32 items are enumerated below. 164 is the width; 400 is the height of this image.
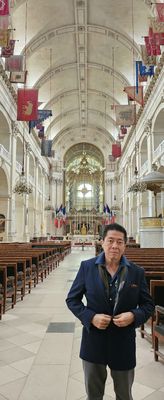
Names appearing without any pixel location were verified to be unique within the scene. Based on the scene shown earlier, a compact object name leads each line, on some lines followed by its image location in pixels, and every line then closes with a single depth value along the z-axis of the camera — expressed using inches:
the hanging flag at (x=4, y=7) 400.5
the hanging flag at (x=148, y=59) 593.4
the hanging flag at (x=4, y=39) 449.4
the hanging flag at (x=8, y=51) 549.6
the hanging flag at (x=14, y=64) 594.2
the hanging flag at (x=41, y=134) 1076.2
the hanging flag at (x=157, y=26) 425.0
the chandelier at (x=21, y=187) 658.2
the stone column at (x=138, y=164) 976.3
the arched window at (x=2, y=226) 762.2
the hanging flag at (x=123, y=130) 1082.9
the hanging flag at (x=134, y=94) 660.3
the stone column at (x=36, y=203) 1171.9
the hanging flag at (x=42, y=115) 831.1
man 71.7
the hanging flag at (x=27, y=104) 645.1
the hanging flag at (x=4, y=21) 420.8
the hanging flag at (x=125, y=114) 751.1
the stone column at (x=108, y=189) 1665.8
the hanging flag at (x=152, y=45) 492.6
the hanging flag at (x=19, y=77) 632.8
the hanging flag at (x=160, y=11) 422.8
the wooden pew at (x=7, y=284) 225.0
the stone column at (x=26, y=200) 935.0
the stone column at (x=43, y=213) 1346.0
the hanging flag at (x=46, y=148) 1010.7
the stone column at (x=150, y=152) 802.8
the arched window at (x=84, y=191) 1831.9
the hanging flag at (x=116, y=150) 1066.9
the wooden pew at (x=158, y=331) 135.3
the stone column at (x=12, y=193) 763.4
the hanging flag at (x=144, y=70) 645.3
